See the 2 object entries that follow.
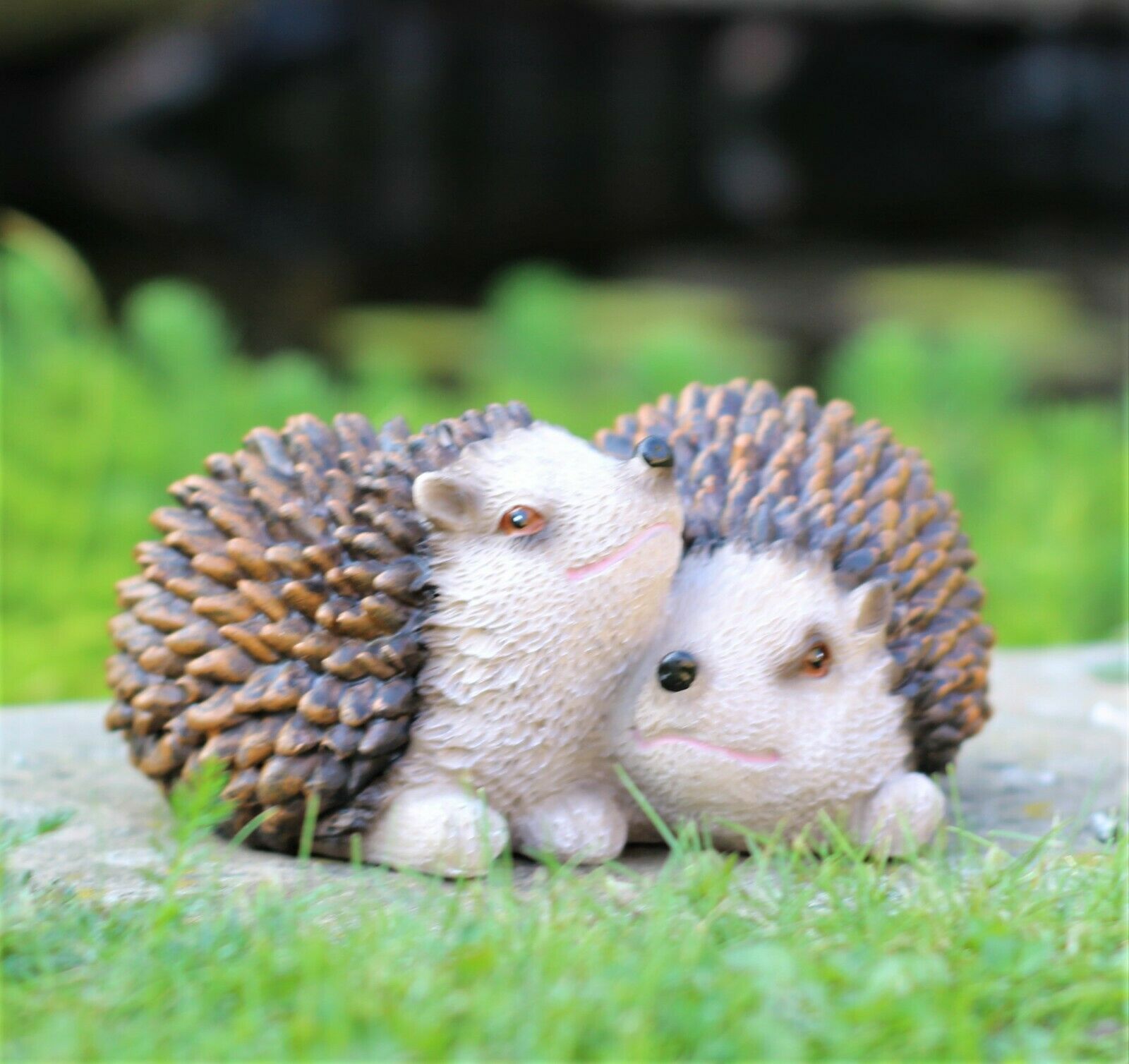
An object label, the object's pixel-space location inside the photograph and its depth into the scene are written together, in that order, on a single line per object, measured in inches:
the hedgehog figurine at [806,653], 102.4
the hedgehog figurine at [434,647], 100.1
